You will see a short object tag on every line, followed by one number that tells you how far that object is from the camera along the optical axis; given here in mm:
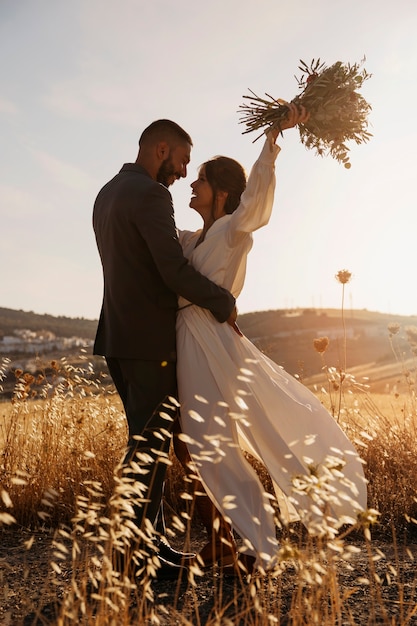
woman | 3342
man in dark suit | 3311
